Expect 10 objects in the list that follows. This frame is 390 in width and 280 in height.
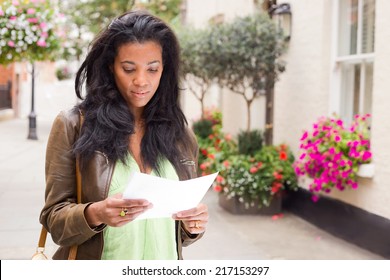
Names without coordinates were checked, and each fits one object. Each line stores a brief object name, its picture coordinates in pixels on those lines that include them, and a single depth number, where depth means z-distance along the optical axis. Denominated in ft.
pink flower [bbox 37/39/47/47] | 20.12
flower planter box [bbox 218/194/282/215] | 22.97
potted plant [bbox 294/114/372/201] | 17.74
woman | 5.70
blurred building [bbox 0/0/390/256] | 17.02
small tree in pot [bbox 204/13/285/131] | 22.86
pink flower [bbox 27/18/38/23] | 19.56
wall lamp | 23.61
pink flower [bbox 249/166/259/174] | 22.25
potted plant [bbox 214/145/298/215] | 22.27
